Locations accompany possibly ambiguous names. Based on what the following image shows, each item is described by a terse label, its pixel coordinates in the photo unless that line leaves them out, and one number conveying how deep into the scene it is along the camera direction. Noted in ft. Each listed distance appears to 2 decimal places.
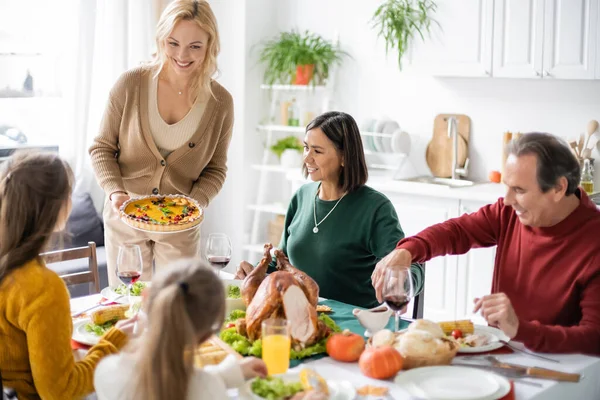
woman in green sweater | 9.00
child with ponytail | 4.86
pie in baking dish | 8.90
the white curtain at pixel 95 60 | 15.76
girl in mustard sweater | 6.00
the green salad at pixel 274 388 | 5.65
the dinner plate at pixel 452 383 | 5.76
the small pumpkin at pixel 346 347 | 6.48
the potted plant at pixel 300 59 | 16.25
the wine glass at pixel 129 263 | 7.48
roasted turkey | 6.73
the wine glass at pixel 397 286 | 6.60
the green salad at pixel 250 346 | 6.56
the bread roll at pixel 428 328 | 6.57
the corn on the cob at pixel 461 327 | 7.00
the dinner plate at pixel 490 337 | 6.68
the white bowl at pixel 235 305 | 7.78
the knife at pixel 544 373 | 6.03
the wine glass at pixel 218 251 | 8.21
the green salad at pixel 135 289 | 8.20
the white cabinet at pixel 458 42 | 13.98
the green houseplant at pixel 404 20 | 14.82
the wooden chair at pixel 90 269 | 9.77
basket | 6.31
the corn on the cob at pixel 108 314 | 7.36
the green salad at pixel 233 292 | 8.11
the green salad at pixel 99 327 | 7.17
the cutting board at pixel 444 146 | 15.19
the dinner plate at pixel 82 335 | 6.95
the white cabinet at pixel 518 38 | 13.41
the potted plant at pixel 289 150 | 16.69
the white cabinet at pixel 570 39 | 12.87
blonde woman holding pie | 10.27
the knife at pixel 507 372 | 6.02
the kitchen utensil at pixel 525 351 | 6.54
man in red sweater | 6.59
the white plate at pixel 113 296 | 8.27
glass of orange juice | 6.15
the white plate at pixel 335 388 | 5.73
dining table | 5.90
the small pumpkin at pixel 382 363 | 6.10
